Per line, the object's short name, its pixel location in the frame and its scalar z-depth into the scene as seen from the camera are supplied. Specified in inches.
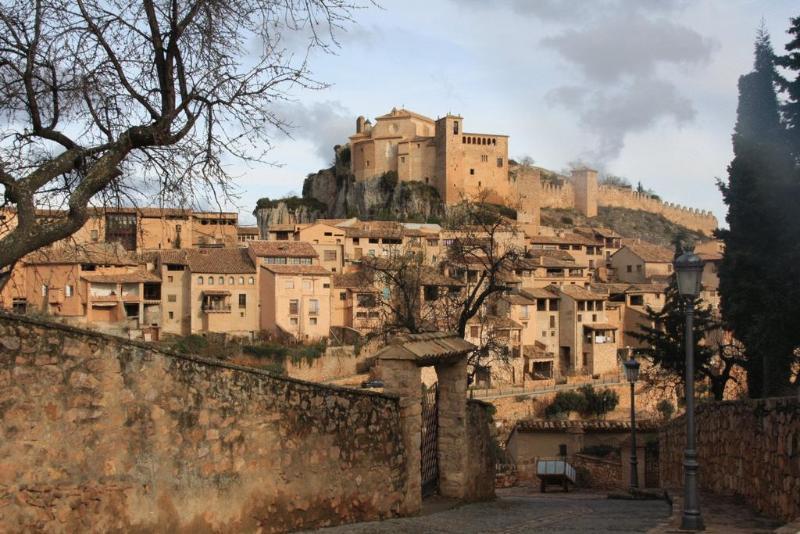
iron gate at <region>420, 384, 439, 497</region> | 545.9
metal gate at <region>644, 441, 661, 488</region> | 1279.5
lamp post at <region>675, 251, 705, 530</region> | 390.0
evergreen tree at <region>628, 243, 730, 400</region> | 1134.0
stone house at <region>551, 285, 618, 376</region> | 2935.5
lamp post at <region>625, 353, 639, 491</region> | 867.4
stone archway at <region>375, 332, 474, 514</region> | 470.0
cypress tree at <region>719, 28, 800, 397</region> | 705.0
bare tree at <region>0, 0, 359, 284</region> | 350.6
